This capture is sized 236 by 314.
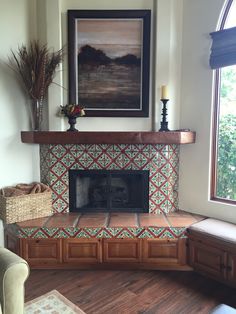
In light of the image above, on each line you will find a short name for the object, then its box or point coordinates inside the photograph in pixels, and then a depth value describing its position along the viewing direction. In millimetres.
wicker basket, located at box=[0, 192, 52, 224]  2658
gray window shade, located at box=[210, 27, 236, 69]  2537
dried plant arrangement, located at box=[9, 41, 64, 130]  2820
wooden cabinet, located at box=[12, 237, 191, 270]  2598
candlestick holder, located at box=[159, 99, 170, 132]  2893
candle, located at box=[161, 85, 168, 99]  2829
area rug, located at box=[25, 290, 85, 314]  1996
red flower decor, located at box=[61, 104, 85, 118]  2854
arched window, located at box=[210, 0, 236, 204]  2643
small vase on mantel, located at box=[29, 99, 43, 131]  2936
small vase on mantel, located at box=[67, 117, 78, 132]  2891
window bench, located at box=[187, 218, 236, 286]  2305
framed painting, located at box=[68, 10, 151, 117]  2914
